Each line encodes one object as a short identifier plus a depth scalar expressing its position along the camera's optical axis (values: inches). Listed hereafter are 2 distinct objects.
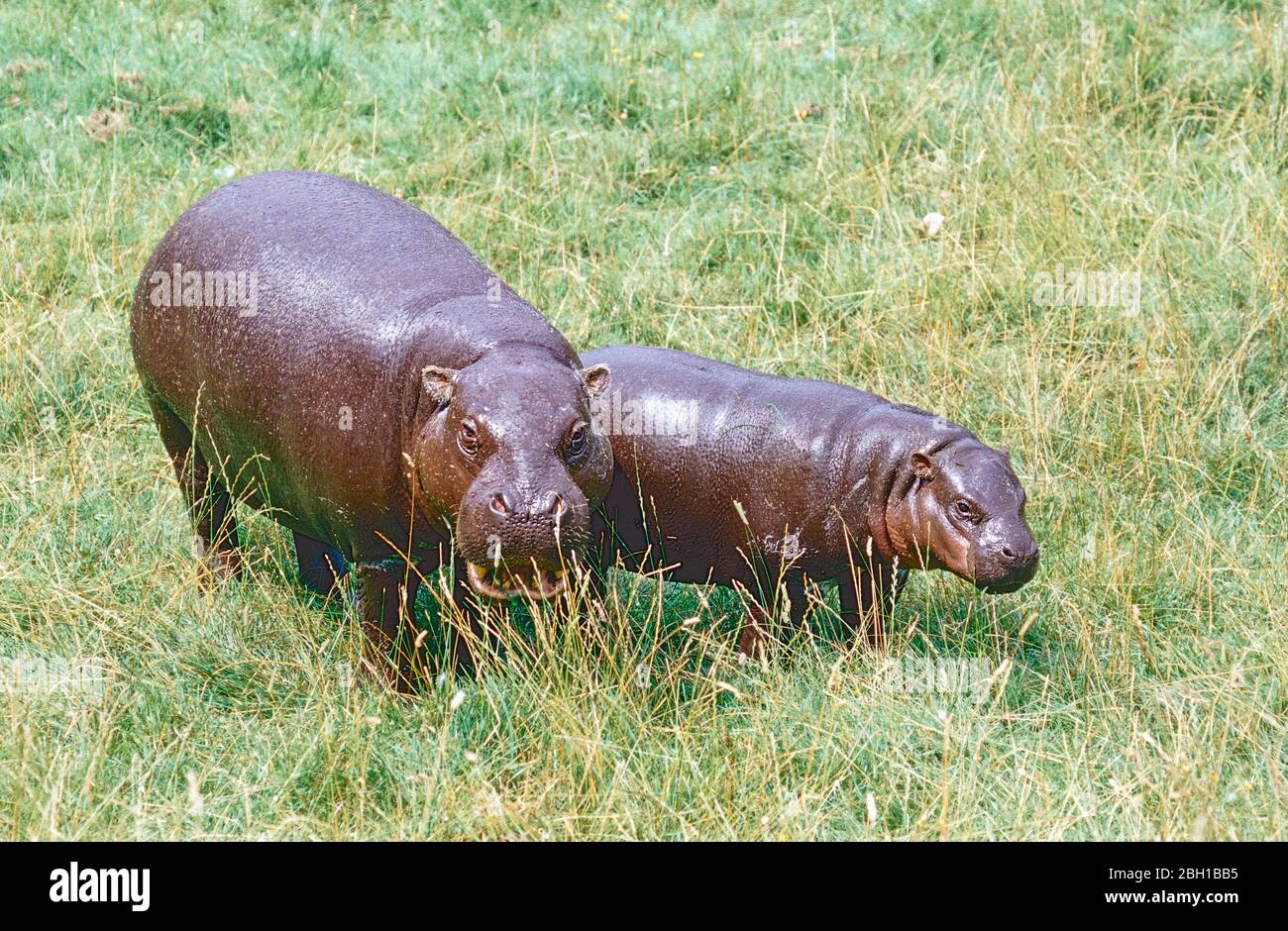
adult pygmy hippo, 324.8
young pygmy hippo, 372.5
